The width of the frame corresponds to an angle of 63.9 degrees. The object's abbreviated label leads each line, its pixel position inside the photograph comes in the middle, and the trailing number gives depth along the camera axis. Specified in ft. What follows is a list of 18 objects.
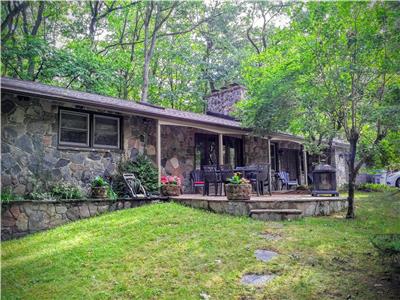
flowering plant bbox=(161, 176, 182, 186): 25.55
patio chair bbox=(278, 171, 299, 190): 37.94
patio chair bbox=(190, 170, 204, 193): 29.94
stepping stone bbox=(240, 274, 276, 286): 10.93
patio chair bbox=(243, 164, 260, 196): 25.12
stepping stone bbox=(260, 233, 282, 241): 15.06
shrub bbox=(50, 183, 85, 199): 21.26
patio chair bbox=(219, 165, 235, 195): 25.35
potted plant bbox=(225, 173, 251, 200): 20.68
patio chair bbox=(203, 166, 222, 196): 25.70
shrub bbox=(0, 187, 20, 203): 17.56
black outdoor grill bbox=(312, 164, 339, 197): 25.55
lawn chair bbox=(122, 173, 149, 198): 24.23
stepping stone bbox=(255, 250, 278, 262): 12.81
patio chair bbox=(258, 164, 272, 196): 25.45
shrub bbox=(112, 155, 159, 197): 25.36
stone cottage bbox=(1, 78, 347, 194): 20.20
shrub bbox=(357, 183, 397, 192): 40.33
